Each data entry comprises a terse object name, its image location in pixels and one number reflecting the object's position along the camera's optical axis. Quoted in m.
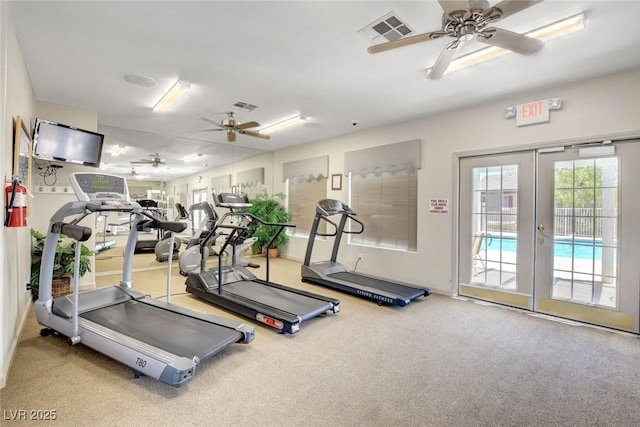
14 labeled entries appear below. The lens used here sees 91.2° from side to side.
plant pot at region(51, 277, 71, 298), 4.00
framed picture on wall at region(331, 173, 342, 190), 6.48
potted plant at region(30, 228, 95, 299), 3.94
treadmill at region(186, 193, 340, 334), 3.35
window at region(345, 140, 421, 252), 5.32
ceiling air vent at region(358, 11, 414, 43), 2.58
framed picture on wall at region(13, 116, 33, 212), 2.69
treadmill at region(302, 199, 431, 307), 4.24
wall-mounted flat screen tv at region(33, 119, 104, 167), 3.81
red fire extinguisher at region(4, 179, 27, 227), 2.29
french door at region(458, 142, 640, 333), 3.44
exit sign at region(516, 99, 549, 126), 3.87
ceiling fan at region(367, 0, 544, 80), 2.04
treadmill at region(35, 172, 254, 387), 2.32
